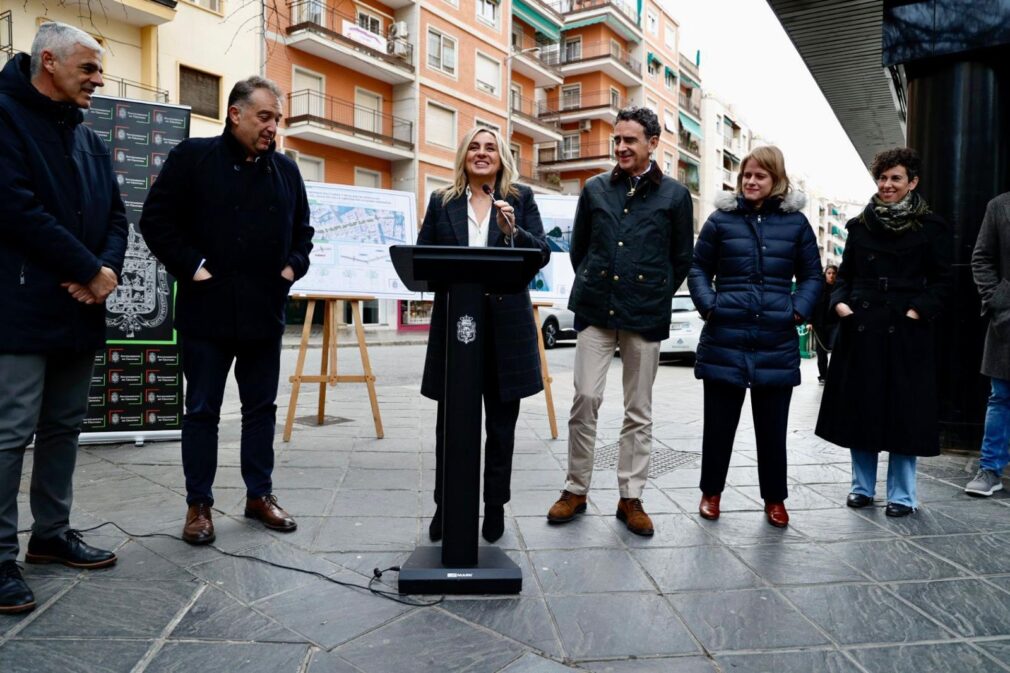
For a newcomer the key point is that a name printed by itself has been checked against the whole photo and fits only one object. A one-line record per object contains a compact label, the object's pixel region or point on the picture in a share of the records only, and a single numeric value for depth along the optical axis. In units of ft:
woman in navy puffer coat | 12.06
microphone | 9.86
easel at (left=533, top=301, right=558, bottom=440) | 19.67
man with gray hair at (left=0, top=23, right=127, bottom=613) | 8.68
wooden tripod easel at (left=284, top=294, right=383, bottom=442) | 18.16
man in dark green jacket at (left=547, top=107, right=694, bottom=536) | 11.78
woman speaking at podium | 10.54
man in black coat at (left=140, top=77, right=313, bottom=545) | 10.55
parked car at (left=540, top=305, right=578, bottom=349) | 62.85
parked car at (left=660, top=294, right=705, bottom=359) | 46.70
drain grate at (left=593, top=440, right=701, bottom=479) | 16.39
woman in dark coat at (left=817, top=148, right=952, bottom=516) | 12.74
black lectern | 8.89
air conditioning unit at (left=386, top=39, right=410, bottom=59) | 86.84
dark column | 17.94
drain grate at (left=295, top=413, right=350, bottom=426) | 20.93
